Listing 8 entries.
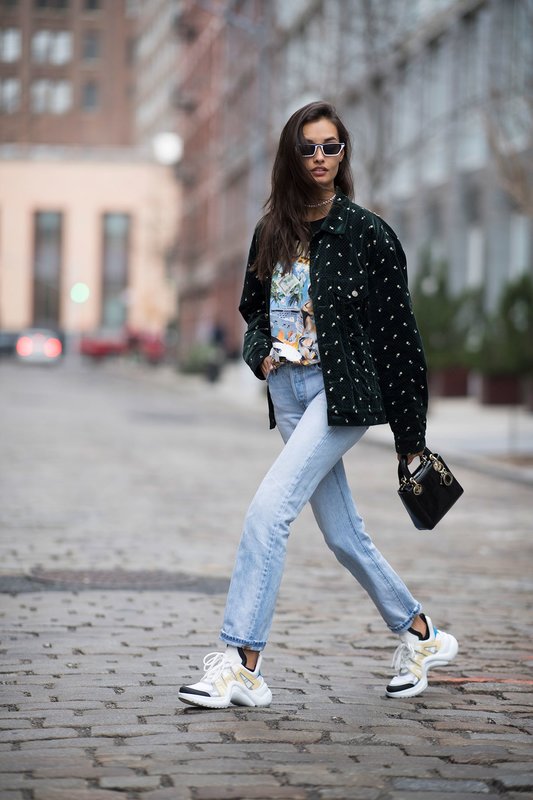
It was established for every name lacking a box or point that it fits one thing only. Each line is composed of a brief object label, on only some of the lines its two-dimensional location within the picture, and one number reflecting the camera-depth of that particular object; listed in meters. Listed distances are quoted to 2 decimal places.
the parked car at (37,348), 60.09
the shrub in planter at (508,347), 26.52
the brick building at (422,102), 27.45
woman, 4.94
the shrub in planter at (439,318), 30.16
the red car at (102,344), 67.31
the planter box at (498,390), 29.12
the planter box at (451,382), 32.03
